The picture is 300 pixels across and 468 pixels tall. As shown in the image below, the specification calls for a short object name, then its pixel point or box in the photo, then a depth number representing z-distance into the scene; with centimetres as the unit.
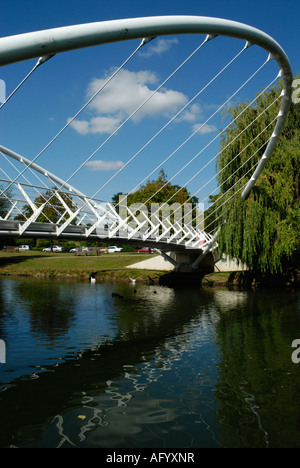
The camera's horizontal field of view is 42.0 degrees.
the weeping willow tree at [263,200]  2594
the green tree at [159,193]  5381
